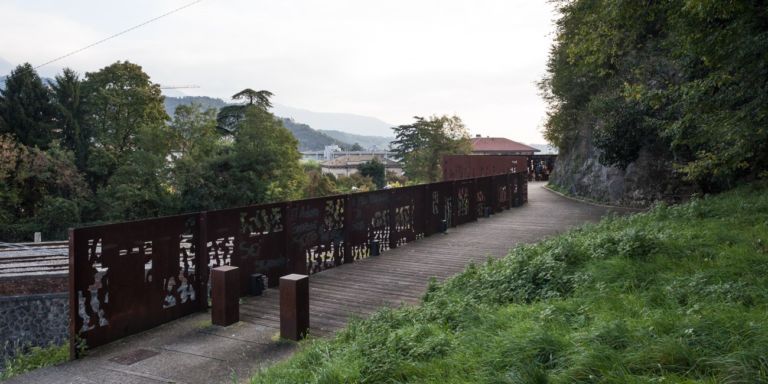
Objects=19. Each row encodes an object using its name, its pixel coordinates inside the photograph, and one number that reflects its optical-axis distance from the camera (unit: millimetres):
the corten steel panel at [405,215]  10914
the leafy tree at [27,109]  39875
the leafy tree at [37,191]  33000
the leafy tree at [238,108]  57812
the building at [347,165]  95812
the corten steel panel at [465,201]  14336
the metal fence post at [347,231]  9266
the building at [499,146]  65294
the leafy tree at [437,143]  50812
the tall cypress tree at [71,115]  41656
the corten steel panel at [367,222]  9523
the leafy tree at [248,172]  35438
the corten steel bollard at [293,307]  5406
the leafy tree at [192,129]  39719
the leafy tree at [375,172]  68688
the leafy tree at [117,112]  41000
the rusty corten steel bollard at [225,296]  5848
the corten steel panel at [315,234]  7945
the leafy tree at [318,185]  51781
